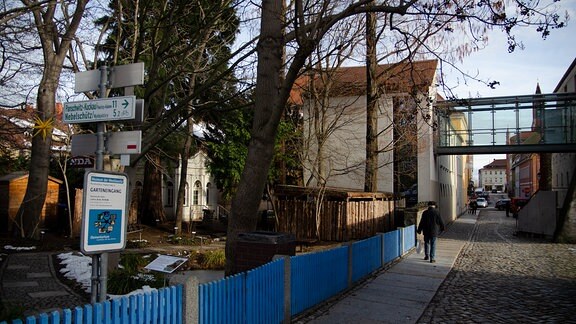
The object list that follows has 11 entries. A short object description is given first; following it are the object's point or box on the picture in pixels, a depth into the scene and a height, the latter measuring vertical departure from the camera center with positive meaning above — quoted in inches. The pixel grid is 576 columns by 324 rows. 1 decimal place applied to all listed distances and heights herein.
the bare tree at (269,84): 295.7 +69.5
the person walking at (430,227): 532.1 -37.5
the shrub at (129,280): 354.3 -71.7
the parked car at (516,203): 1649.1 -29.0
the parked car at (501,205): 2431.6 -53.3
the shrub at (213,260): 517.3 -76.5
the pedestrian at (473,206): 1957.4 -48.3
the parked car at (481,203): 2718.8 -49.8
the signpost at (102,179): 177.9 +4.1
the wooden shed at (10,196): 778.5 -12.6
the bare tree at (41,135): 574.6 +66.9
